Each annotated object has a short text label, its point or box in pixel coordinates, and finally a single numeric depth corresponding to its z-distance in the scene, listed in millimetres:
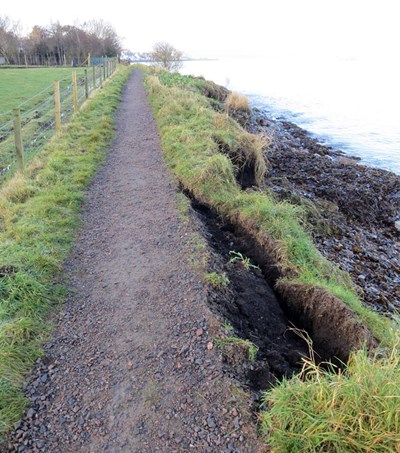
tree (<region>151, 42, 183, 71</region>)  46375
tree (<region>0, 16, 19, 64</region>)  61125
